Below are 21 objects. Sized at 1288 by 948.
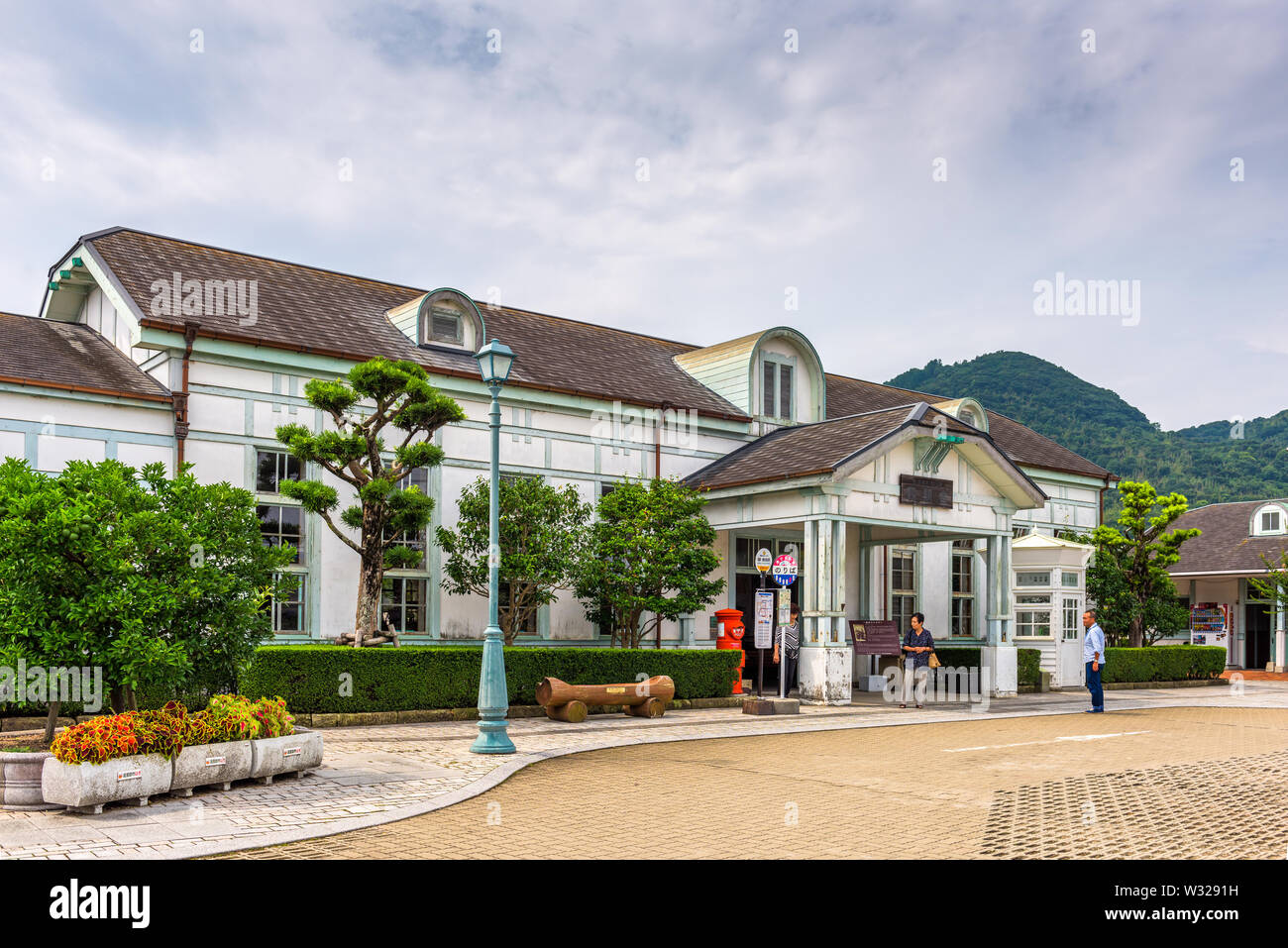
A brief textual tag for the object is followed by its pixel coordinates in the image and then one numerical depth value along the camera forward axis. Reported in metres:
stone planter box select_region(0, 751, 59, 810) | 8.80
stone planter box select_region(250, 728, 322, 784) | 10.10
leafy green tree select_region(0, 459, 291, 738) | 9.21
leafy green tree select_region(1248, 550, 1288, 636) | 35.66
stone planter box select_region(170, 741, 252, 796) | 9.42
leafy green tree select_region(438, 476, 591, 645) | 18.89
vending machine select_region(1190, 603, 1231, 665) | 42.44
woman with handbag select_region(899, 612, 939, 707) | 20.75
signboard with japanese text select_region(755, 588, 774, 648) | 19.73
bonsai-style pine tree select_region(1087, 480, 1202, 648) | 29.73
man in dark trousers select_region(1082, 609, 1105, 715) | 20.25
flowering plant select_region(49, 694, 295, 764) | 8.84
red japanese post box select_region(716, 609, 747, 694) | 22.14
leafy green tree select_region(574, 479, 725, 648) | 19.97
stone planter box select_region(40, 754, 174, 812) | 8.59
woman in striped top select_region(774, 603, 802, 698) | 20.76
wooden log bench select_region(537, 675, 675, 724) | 16.77
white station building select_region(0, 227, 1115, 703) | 17.95
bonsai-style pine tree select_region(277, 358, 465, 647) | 16.11
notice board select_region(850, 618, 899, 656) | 22.91
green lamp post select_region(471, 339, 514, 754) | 12.82
